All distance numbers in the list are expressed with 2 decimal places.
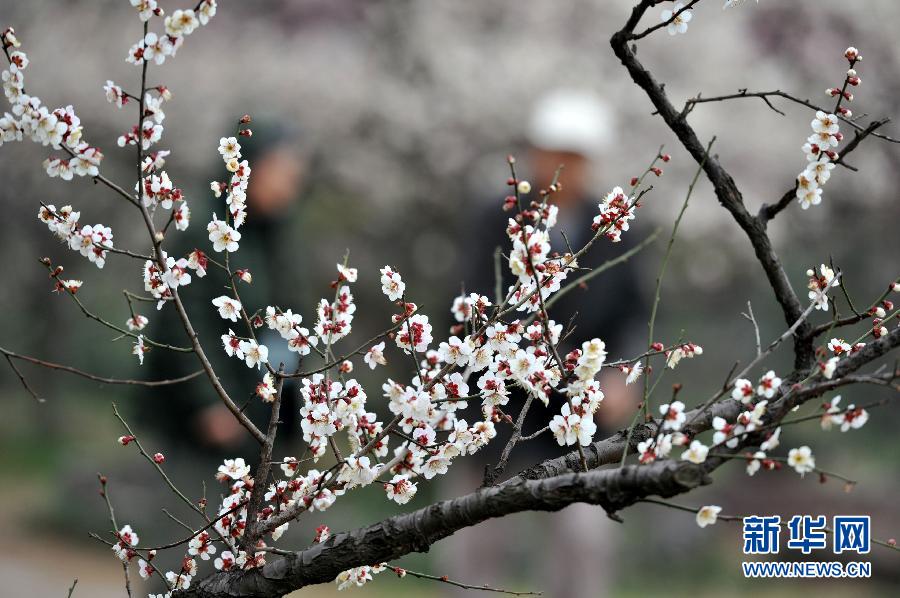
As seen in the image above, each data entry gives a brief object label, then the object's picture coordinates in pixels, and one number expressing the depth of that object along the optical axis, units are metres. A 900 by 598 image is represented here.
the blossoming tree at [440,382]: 2.76
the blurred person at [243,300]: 6.71
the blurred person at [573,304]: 7.52
